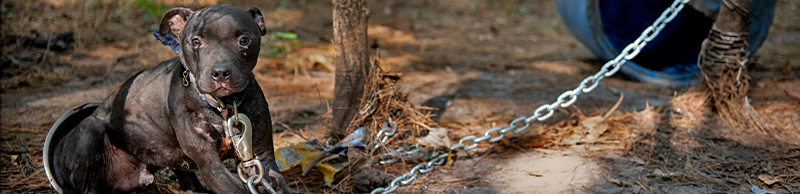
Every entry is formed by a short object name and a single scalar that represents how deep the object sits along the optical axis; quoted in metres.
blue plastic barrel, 4.66
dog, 2.00
